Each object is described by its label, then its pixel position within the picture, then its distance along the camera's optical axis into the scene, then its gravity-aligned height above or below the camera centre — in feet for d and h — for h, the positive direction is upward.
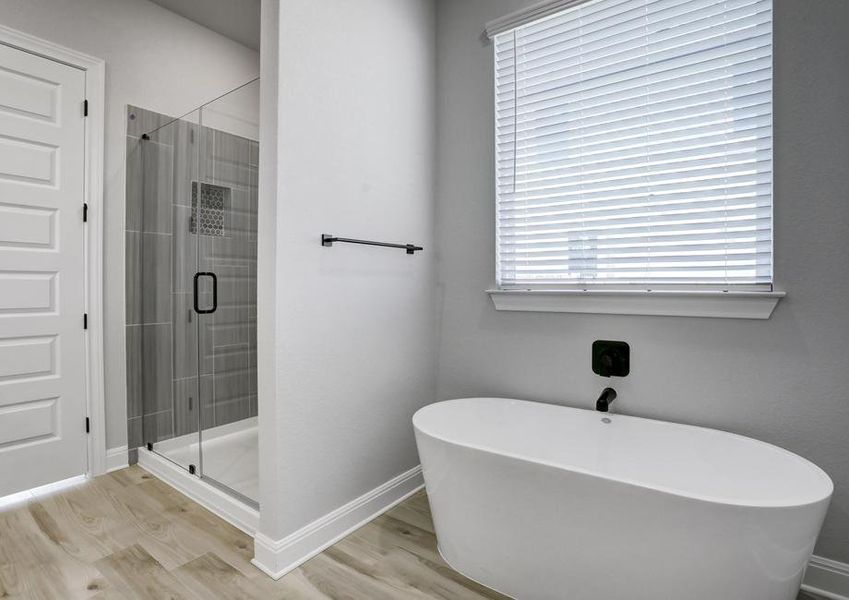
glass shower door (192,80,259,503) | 7.07 +0.25
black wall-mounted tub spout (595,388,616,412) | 6.08 -1.41
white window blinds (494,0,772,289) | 5.62 +2.21
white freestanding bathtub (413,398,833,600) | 3.74 -2.12
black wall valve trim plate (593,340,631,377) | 6.39 -0.87
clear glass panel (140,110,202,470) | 7.70 +0.17
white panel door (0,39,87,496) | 7.16 +0.43
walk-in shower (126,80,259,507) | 7.14 +0.22
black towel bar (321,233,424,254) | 5.99 +0.81
